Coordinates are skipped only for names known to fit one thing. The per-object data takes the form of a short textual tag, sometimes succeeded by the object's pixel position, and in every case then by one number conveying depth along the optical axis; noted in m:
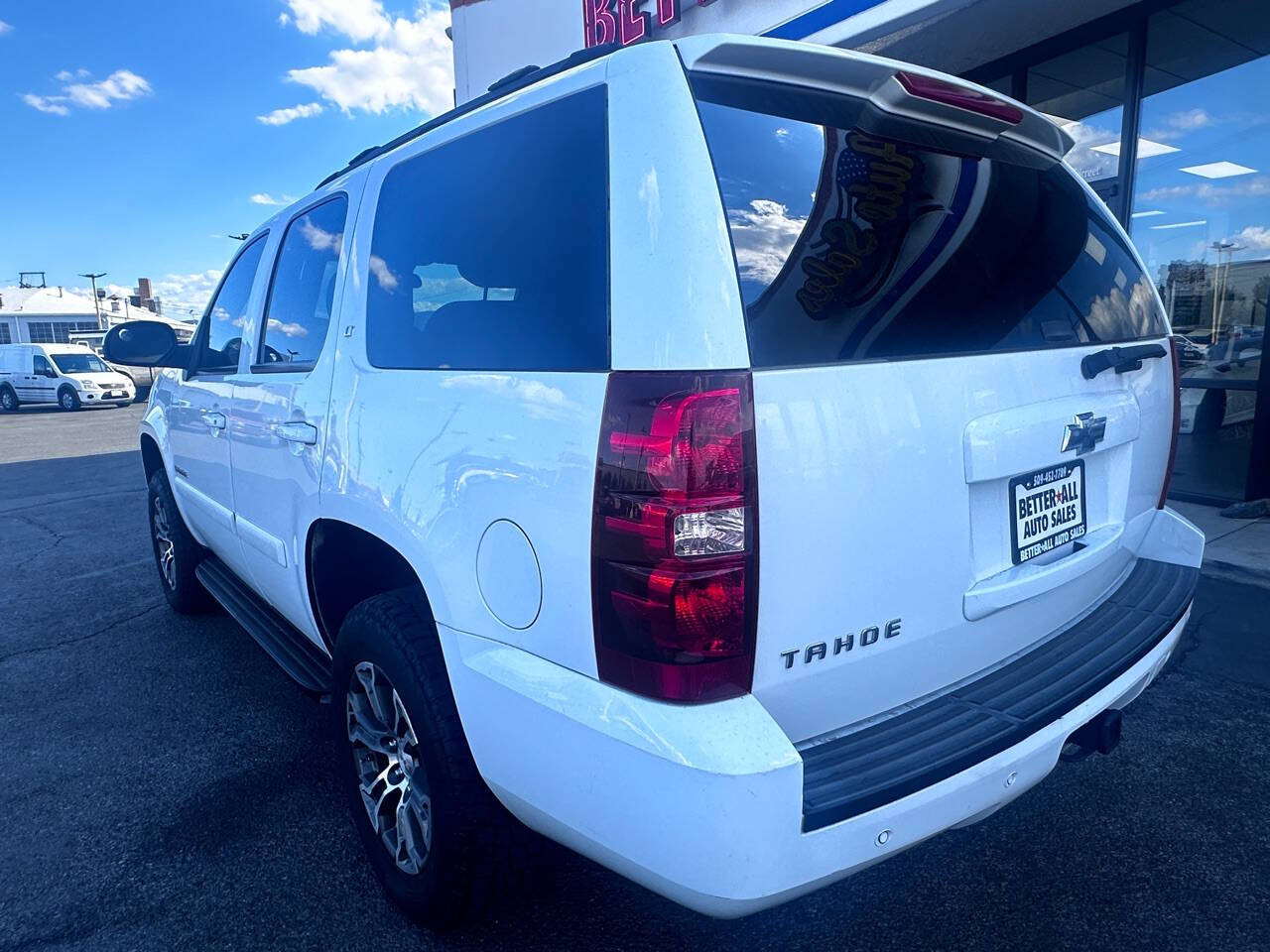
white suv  1.41
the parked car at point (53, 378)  22.30
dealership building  5.96
